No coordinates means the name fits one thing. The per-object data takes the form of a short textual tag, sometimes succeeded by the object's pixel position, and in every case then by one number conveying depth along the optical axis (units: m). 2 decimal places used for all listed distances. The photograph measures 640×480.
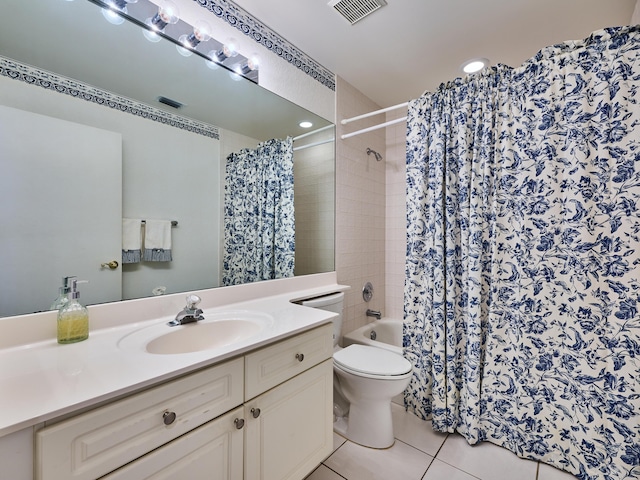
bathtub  2.47
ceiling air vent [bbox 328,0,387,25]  1.53
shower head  2.58
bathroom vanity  0.59
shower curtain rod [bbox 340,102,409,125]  2.12
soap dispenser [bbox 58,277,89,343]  0.92
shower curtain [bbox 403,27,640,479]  1.29
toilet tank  1.74
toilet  1.53
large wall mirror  0.92
